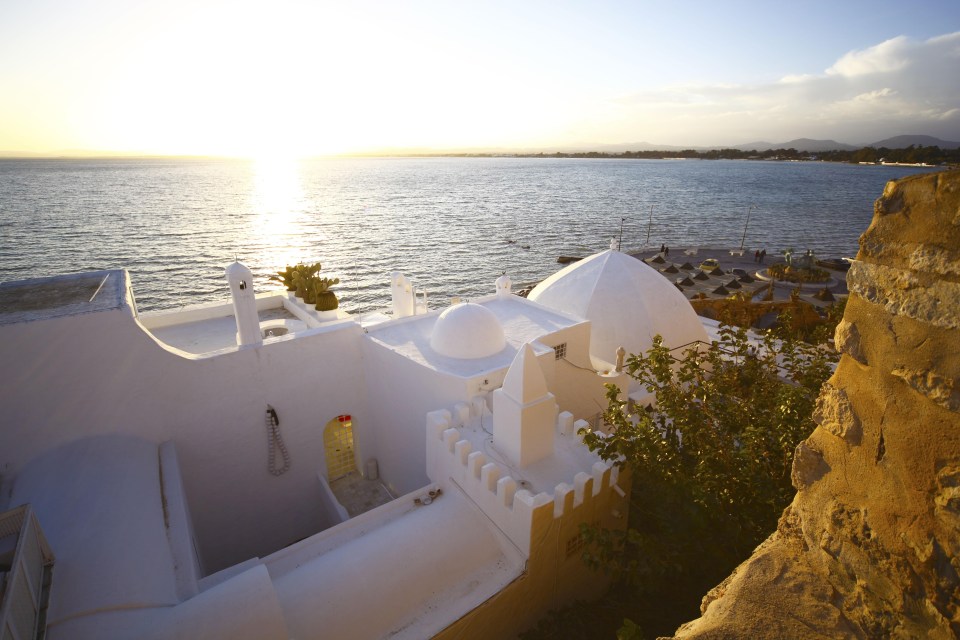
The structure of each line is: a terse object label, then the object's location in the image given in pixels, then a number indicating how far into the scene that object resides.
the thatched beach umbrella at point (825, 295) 40.32
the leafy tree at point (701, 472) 7.61
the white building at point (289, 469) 7.50
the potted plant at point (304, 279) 18.62
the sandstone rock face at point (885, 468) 2.87
